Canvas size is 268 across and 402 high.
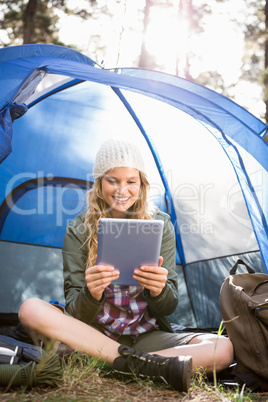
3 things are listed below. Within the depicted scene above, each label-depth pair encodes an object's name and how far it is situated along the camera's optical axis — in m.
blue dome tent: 3.06
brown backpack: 1.94
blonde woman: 1.79
